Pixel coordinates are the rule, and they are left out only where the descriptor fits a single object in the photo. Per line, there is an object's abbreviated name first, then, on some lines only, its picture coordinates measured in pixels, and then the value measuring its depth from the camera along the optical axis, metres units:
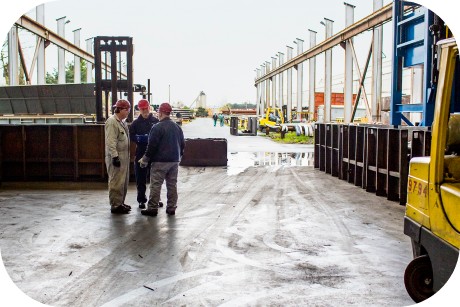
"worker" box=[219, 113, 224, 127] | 54.56
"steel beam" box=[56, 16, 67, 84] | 29.30
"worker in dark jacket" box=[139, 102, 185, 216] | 8.22
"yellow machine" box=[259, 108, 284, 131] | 38.36
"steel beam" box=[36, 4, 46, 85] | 24.06
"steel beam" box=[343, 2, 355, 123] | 25.36
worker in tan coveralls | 8.41
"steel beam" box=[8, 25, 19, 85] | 20.56
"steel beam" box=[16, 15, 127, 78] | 21.35
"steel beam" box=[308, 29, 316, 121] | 33.81
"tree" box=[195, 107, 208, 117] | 92.50
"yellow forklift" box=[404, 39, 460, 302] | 3.91
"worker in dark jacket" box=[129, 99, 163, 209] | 9.16
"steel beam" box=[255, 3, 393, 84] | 19.75
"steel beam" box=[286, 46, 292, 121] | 40.81
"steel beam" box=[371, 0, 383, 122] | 20.97
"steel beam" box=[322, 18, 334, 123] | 29.95
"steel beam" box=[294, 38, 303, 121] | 38.31
